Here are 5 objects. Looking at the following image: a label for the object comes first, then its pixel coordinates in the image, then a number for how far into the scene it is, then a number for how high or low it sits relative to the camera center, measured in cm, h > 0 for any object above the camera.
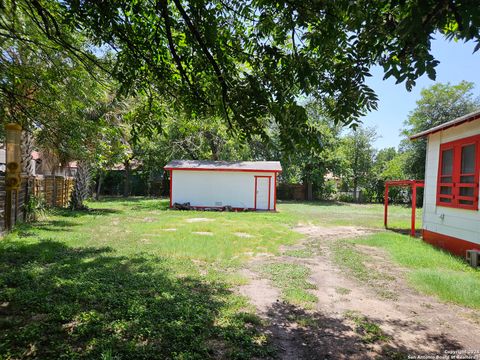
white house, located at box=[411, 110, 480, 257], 726 +9
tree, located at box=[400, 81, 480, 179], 2462 +595
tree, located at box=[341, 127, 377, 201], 3031 +261
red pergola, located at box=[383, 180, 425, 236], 1047 +8
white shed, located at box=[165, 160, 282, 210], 1966 -42
